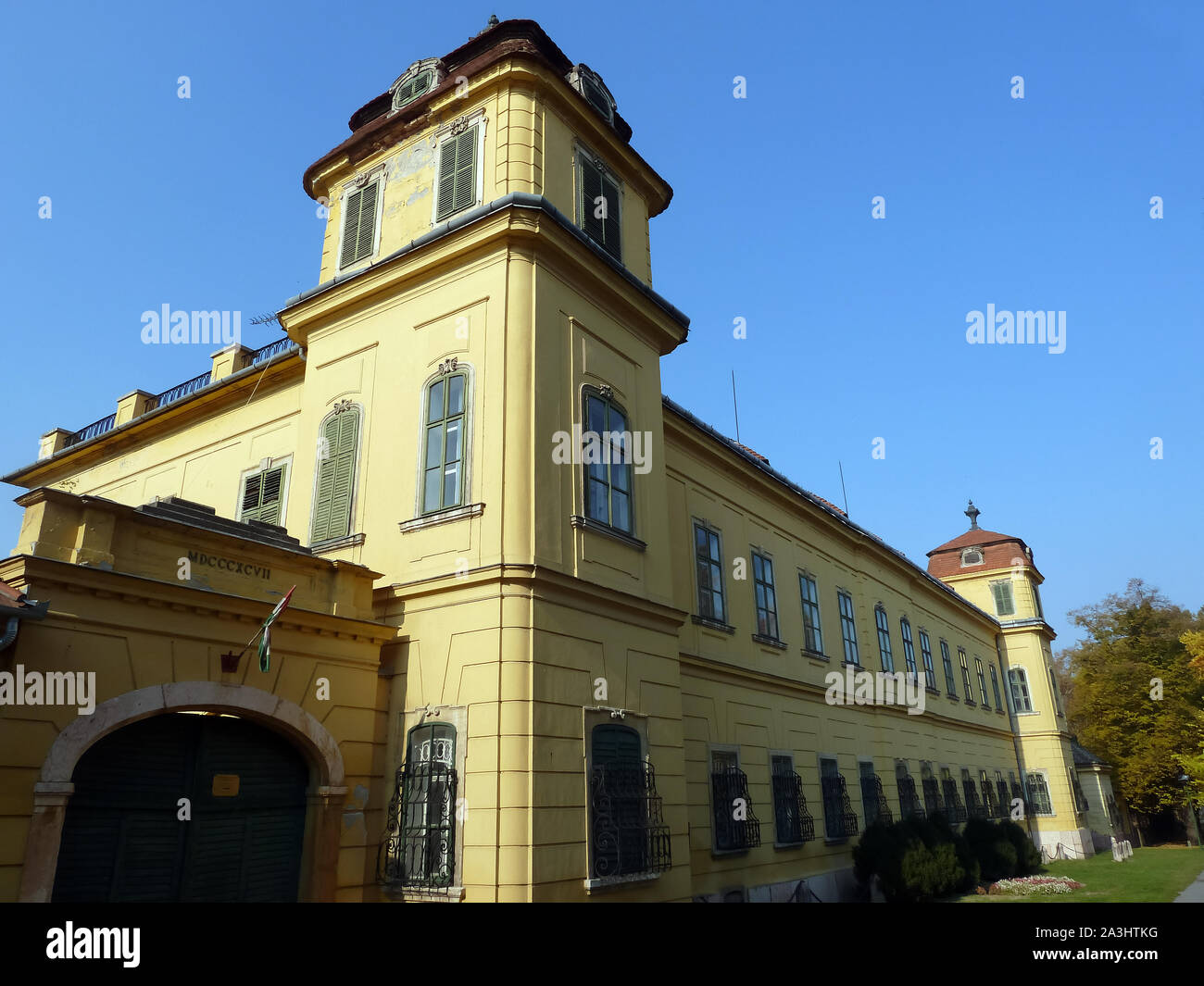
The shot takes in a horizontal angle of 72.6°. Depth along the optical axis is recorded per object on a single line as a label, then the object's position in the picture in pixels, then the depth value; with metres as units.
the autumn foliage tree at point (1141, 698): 40.28
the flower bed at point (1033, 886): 19.33
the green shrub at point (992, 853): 21.22
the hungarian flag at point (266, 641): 8.14
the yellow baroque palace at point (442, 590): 7.83
